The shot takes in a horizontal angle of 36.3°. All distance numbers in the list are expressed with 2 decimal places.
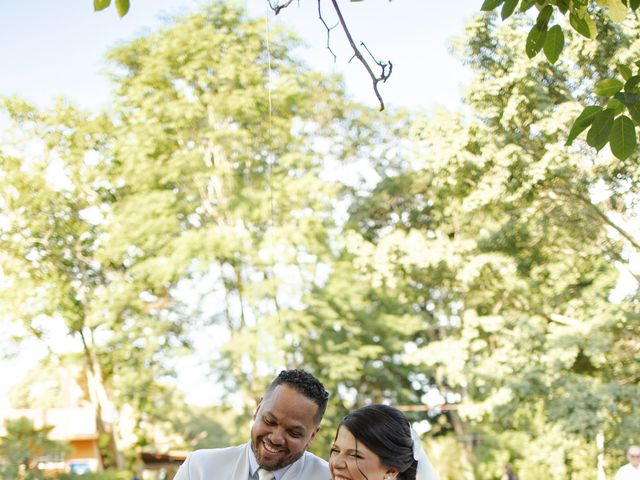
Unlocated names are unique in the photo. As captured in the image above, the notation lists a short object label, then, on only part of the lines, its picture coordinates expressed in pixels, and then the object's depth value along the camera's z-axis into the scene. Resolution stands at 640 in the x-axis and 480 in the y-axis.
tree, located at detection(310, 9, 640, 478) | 16.44
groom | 2.90
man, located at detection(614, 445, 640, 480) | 8.78
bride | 2.69
